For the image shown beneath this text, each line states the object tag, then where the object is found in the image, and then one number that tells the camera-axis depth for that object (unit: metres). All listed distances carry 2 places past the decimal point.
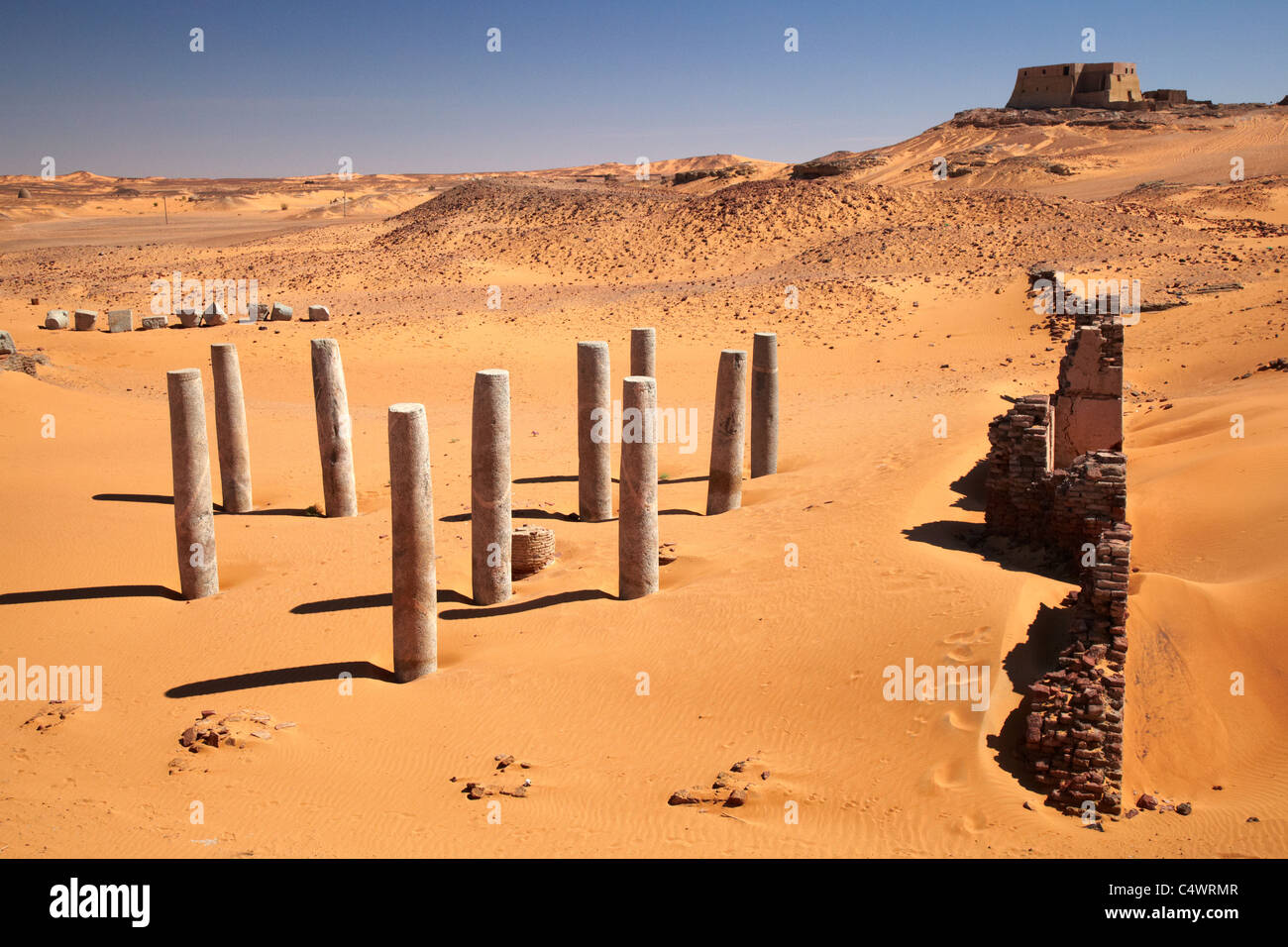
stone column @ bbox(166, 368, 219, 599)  14.31
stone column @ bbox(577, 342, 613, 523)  16.78
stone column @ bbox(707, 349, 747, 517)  17.27
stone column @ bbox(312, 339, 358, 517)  17.08
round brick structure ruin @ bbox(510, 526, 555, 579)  15.50
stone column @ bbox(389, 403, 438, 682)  11.76
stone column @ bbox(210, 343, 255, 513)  17.80
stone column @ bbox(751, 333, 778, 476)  19.23
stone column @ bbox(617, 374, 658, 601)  13.68
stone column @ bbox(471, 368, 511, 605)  13.45
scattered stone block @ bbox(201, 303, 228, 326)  35.03
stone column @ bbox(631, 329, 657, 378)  19.16
